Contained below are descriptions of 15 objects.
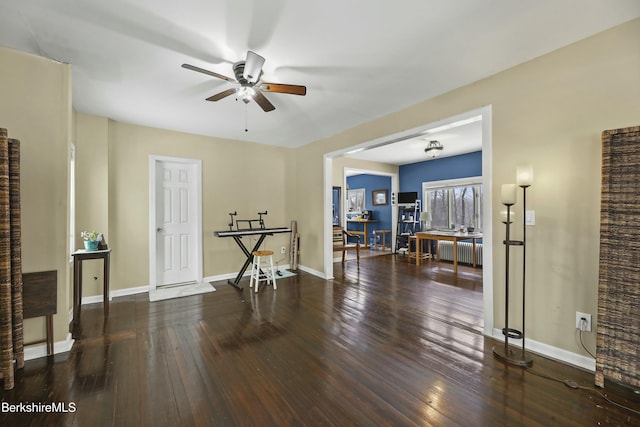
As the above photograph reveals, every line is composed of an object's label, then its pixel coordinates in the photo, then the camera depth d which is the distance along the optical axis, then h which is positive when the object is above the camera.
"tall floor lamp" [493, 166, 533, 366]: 2.22 -0.32
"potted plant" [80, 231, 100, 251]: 3.15 -0.36
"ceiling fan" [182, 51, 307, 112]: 2.16 +1.18
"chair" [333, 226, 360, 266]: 5.92 -0.58
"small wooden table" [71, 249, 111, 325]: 3.05 -0.74
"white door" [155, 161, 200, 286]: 4.43 -0.19
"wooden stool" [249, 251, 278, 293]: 4.24 -0.97
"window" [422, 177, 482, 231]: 6.45 +0.26
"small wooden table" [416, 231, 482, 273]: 5.53 -0.53
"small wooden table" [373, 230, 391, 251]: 8.28 -0.79
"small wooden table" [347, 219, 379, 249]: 8.59 -0.56
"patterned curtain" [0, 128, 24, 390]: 1.95 -0.39
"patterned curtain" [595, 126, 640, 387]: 1.81 -0.34
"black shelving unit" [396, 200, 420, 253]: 7.55 -0.31
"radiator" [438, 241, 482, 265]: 6.00 -0.94
